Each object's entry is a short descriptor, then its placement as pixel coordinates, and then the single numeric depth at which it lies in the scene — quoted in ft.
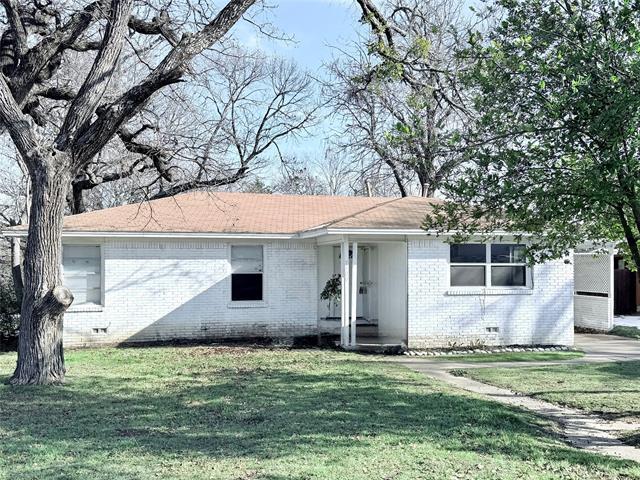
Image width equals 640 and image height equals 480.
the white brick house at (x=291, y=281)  49.06
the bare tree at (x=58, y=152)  32.91
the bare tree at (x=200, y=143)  63.31
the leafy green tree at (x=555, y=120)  20.31
